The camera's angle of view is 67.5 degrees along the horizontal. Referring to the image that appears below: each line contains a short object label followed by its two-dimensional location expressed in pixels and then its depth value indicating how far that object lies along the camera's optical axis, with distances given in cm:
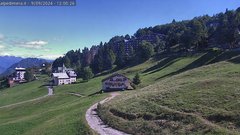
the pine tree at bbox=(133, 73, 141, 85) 5293
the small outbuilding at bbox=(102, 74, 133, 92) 5272
